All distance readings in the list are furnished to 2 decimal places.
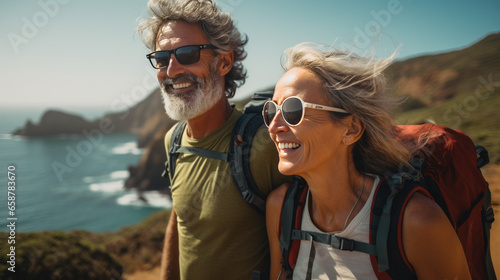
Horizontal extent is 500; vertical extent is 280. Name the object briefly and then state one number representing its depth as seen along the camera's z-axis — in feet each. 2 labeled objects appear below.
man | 3.80
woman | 3.33
